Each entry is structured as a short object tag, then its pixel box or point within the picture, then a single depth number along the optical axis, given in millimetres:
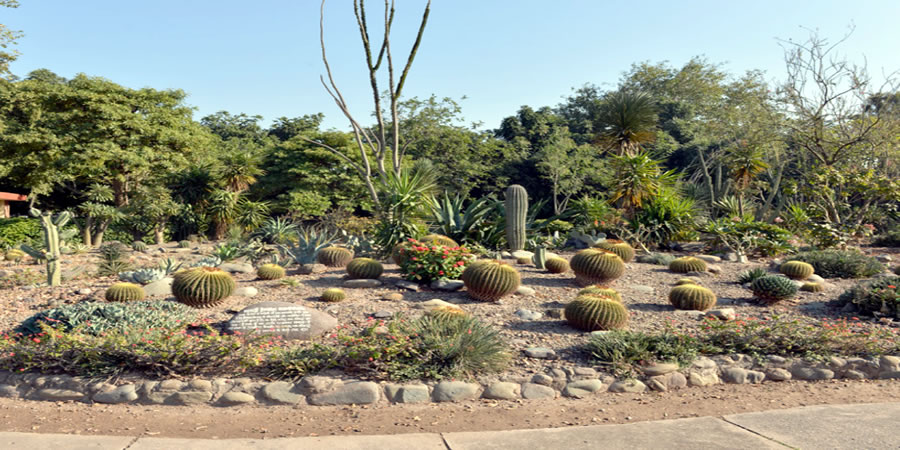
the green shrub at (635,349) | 5387
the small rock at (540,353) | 5576
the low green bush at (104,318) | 5707
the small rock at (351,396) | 4730
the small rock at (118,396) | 4738
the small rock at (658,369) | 5285
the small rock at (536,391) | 4938
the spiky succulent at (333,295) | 7633
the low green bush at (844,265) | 9922
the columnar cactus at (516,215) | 11883
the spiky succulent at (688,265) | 10320
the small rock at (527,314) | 6988
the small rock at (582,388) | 5004
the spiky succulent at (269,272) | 9359
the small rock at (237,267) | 10328
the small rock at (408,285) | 8469
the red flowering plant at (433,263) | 8562
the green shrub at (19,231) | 16625
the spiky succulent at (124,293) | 7480
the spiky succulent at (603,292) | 7164
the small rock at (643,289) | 8791
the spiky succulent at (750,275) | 8836
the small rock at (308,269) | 10066
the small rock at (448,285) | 8344
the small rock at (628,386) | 5094
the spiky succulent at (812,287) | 8750
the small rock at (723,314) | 6935
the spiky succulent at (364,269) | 8953
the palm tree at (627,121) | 16266
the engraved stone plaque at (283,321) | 5969
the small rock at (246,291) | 8150
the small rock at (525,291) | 8258
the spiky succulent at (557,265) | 9911
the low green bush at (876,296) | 7176
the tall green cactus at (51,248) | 9180
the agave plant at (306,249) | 10544
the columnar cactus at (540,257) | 10305
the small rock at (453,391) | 4809
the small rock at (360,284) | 8641
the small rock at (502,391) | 4875
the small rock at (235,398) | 4688
